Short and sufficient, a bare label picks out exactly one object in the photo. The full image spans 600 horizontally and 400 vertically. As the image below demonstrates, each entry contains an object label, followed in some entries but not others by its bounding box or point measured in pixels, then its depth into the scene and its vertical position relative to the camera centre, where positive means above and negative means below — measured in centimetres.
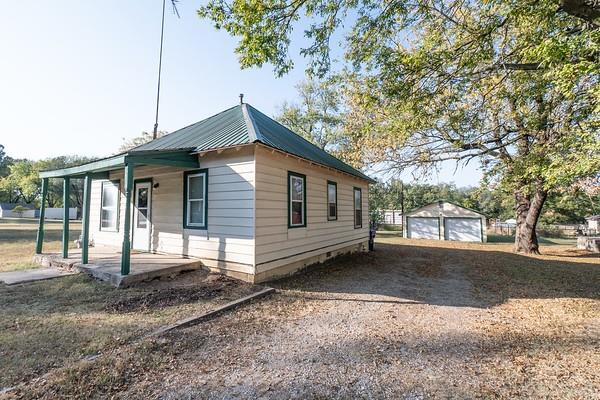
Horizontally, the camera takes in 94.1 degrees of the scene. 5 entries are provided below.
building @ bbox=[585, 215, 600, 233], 4364 -119
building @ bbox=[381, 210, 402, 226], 3943 -40
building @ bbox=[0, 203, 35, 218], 4966 +64
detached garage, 2352 -79
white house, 621 +44
